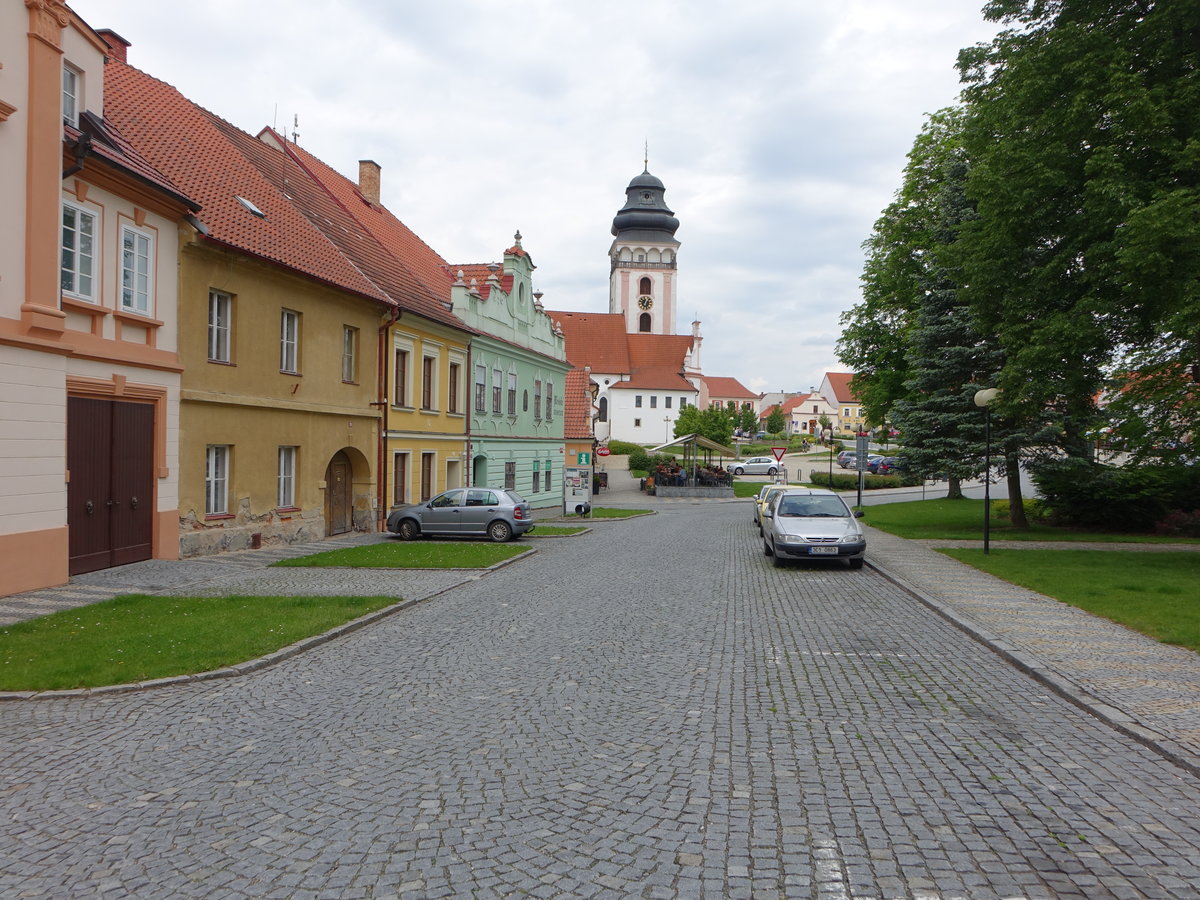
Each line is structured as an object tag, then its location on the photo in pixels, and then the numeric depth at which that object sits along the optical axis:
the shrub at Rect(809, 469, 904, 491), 51.00
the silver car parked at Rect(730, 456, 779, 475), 70.01
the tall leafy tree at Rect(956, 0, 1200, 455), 15.22
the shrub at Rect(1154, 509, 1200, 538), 25.11
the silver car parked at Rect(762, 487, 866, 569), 17.08
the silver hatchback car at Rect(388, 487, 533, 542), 22.67
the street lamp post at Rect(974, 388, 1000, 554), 18.41
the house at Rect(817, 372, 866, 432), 154.81
